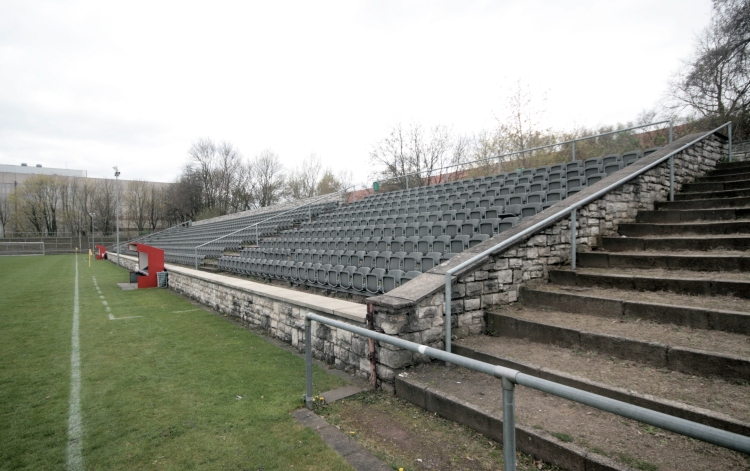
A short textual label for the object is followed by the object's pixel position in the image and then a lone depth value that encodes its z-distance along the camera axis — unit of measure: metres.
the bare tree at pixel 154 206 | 59.00
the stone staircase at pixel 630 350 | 2.58
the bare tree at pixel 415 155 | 27.92
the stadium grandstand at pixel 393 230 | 6.95
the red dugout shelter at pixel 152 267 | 13.25
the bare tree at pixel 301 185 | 43.62
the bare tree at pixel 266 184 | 46.03
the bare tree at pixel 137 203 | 59.00
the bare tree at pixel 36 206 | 54.34
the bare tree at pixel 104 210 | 57.62
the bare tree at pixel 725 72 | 13.73
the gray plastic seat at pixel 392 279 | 6.25
